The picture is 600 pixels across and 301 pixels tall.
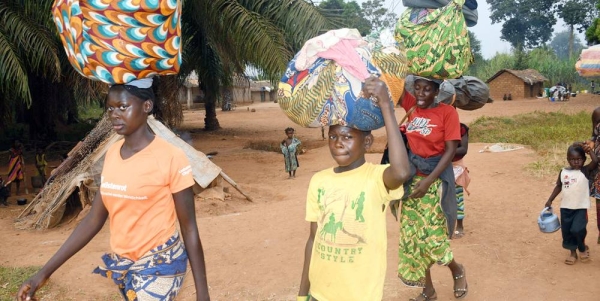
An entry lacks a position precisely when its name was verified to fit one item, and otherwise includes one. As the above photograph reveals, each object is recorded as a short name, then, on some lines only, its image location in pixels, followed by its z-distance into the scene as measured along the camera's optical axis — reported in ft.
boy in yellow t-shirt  8.05
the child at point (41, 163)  35.50
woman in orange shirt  7.93
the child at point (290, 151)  35.01
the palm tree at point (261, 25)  33.12
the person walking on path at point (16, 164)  33.73
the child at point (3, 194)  30.63
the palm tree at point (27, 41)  26.43
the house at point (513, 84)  109.19
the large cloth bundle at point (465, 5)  11.69
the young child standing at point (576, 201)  15.71
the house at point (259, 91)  148.25
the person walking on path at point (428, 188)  11.94
